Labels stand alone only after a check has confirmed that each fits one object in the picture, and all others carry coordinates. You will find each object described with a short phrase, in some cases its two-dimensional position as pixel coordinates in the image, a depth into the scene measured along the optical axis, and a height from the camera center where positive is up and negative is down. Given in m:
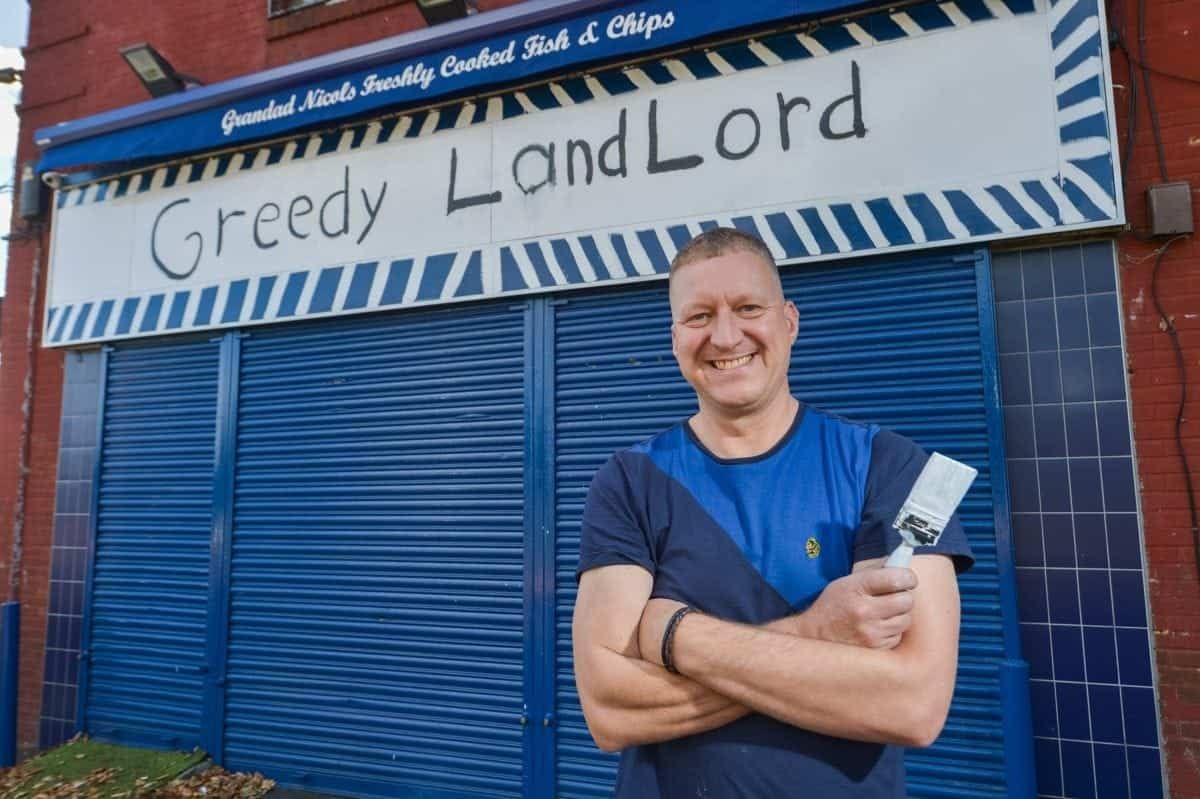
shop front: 3.80 +1.13
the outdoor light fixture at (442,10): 5.13 +3.55
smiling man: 1.50 -0.24
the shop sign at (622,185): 3.75 +2.01
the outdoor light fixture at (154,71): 5.88 +3.62
